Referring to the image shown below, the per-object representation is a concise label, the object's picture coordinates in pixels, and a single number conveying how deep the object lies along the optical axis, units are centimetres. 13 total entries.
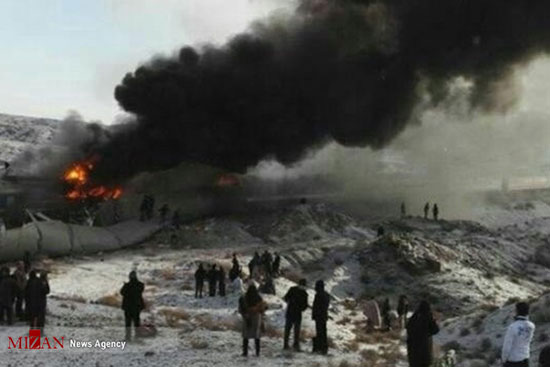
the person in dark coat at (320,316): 1448
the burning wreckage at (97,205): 3184
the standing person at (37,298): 1545
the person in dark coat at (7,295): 1619
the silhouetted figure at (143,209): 4066
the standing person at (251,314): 1377
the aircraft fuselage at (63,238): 3022
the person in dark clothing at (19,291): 1672
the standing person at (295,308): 1445
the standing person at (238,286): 2384
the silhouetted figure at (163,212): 4012
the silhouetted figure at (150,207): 4102
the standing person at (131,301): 1482
